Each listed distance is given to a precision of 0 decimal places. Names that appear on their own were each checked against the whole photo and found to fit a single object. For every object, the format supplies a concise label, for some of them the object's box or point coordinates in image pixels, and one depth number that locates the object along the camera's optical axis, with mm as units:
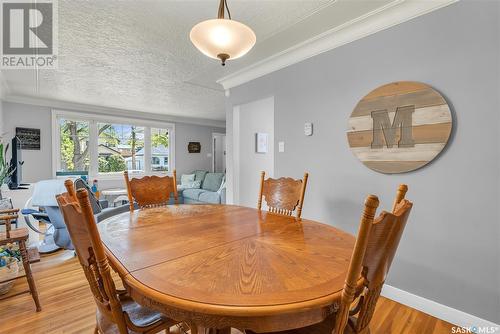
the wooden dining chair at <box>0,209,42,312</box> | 1752
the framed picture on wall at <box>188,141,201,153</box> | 6730
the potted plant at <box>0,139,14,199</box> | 2650
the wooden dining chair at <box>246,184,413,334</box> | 619
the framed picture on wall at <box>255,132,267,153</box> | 3988
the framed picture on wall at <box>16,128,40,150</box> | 4301
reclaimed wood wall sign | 1659
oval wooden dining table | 660
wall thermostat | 2436
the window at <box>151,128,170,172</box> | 6164
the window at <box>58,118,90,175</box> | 4852
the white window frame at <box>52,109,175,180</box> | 4688
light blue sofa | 4832
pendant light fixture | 1249
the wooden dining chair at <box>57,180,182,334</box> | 764
